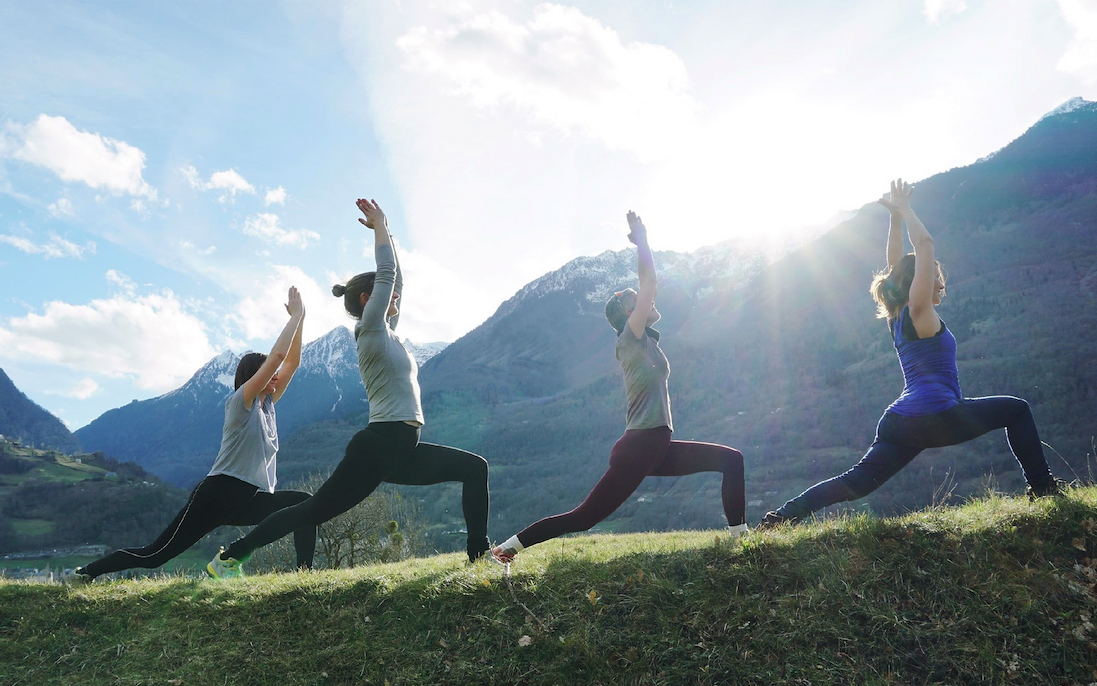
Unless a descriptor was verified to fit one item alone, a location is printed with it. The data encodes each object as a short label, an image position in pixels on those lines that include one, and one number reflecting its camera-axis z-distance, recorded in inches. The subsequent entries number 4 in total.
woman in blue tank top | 199.0
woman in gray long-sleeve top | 214.2
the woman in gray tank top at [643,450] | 215.6
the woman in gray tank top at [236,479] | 232.5
